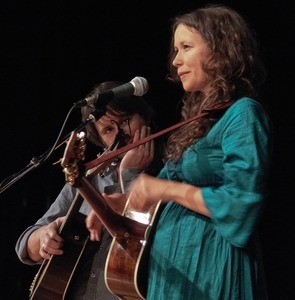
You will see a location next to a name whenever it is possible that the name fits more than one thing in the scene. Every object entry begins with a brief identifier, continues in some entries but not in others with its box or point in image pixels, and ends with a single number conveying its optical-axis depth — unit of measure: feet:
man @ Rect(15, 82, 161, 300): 15.94
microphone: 14.38
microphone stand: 14.41
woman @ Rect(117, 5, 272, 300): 13.59
